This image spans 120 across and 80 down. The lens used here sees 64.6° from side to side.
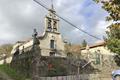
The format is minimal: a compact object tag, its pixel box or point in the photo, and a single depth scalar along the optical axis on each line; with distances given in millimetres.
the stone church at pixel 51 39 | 16723
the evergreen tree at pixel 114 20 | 4830
